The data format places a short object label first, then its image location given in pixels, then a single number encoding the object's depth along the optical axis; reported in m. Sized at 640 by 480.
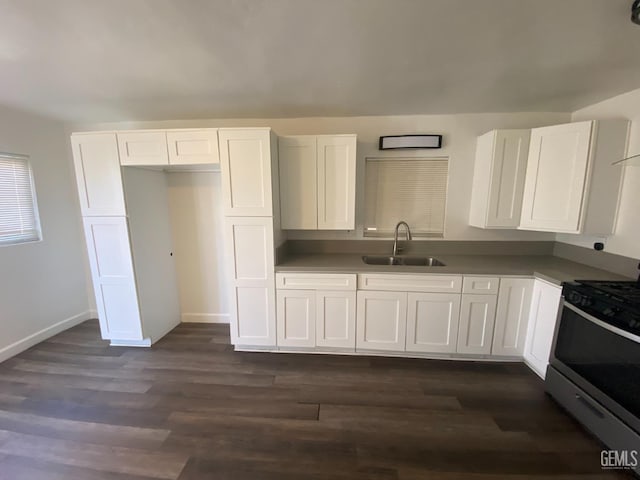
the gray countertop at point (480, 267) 2.25
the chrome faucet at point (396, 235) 2.92
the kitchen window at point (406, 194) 2.93
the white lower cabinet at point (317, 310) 2.54
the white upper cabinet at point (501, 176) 2.47
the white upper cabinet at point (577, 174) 2.11
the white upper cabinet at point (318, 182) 2.60
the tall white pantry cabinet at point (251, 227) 2.39
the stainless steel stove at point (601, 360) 1.52
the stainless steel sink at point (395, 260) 2.93
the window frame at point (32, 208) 2.64
